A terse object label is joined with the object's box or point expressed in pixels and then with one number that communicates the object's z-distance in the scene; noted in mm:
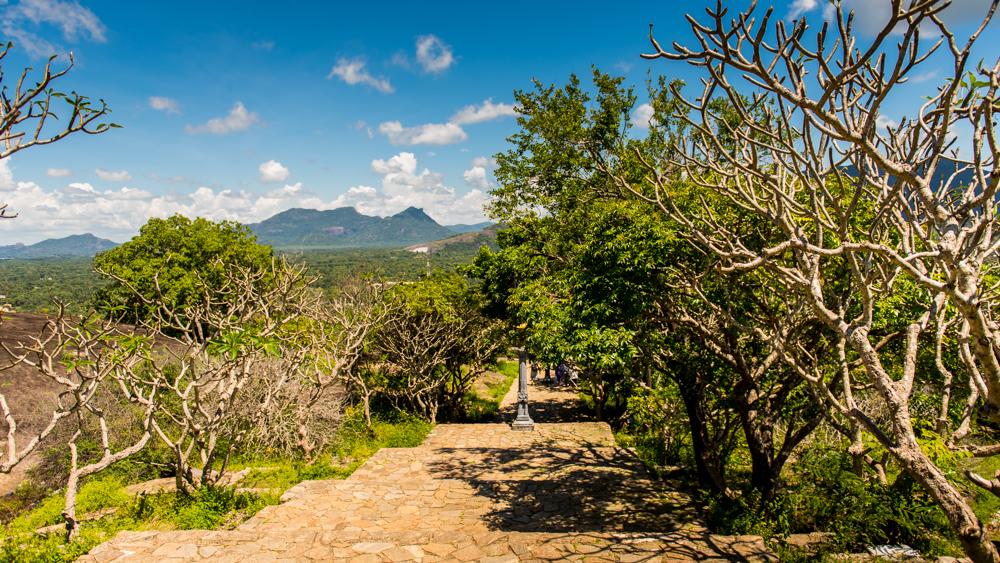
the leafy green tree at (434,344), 12992
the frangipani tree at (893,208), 2648
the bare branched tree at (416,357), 12961
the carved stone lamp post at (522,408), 12078
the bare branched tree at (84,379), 4633
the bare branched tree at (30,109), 3008
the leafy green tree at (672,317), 5582
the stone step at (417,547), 4645
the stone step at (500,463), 8555
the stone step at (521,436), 10906
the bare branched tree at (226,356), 5230
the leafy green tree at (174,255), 21016
